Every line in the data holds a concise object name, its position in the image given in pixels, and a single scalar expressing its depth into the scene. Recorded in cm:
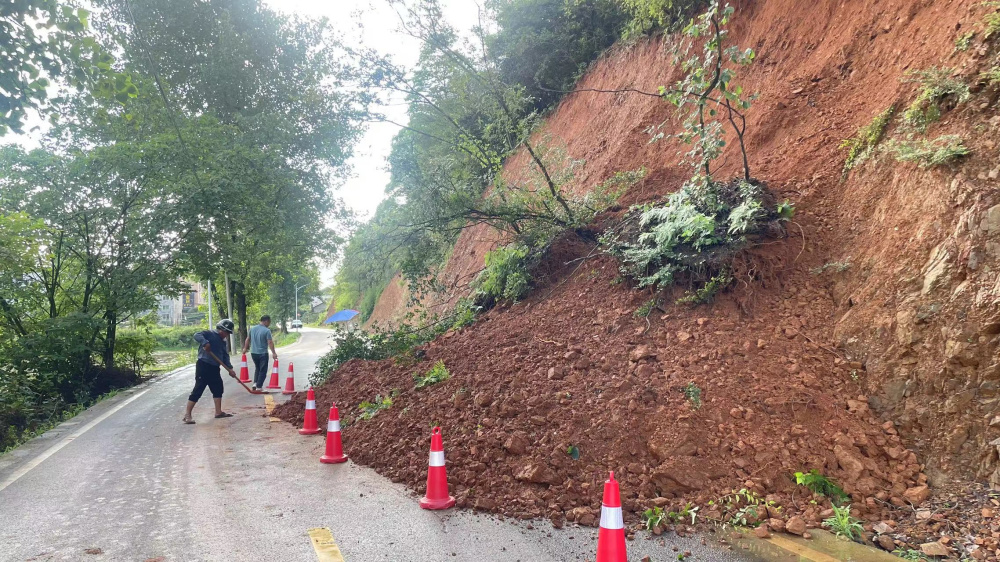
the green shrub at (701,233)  607
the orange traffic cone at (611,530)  280
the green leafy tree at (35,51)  478
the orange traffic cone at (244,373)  1273
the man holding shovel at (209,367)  795
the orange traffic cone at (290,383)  1052
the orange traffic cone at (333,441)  544
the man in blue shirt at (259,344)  1127
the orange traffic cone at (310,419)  677
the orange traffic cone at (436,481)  410
